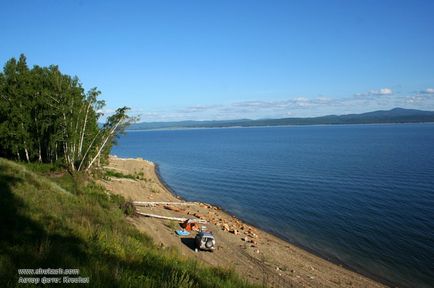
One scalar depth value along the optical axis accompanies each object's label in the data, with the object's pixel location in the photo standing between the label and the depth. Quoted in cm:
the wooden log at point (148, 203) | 3503
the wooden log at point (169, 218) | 3024
